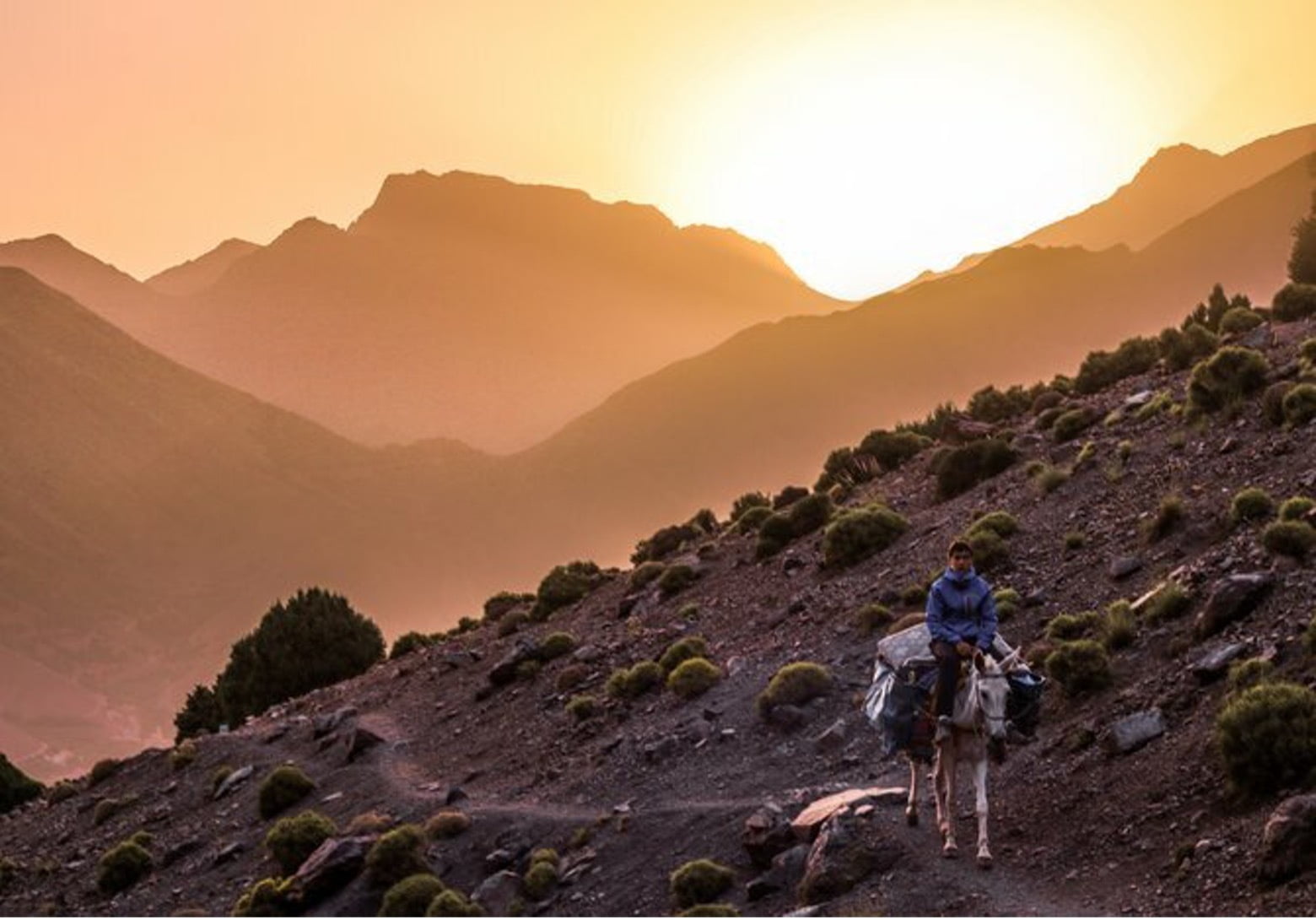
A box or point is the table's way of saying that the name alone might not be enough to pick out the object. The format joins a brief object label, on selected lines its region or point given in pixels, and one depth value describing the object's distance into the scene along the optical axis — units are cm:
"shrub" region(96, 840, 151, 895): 3700
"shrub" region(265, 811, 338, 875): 3250
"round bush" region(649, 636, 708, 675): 3706
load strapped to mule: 1808
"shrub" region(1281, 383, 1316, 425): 3212
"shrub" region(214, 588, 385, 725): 5781
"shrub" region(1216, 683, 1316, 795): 1820
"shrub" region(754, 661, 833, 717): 3058
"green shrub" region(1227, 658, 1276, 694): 2111
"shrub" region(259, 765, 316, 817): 3784
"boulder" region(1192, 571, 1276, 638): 2394
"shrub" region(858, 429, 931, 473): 5278
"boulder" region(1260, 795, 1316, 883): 1606
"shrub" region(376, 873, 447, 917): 2647
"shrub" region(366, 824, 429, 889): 2856
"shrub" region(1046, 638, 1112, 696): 2462
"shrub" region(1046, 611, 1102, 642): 2766
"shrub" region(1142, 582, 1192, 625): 2577
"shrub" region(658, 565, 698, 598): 4600
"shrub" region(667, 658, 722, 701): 3444
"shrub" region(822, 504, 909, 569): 3997
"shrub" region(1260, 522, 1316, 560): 2470
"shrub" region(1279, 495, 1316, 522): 2633
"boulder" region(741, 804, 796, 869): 2277
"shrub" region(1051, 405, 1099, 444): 4231
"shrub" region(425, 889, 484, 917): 2527
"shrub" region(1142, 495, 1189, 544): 3034
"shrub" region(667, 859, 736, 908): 2236
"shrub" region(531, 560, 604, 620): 5206
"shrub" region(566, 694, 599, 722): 3631
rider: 1739
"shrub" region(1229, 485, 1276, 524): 2798
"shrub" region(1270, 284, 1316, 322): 4516
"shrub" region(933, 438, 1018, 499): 4300
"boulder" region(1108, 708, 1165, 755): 2177
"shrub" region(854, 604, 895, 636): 3381
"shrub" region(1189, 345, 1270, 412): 3597
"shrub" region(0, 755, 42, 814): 5538
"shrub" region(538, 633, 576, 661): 4331
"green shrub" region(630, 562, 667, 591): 4875
